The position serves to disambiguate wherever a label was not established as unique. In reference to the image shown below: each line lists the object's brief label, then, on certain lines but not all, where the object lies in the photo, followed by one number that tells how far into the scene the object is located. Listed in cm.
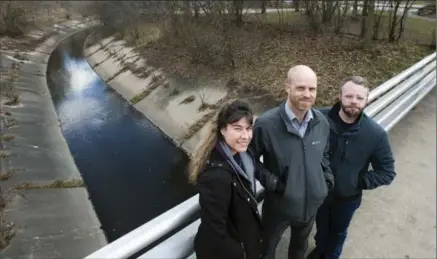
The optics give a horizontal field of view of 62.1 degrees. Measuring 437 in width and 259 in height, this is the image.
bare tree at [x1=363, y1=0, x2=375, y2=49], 1378
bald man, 206
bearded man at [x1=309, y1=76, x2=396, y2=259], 229
